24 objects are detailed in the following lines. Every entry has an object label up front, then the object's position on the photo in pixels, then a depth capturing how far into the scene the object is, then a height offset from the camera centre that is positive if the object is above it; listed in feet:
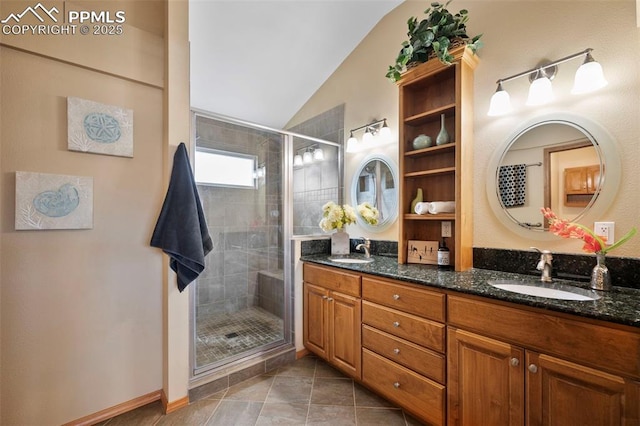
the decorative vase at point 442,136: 6.40 +1.90
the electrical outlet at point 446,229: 6.61 -0.40
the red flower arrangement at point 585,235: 4.21 -0.37
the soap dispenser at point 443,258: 6.26 -1.08
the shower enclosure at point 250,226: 7.73 -0.42
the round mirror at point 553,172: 4.66 +0.81
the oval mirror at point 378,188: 8.10 +0.85
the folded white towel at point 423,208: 6.58 +0.13
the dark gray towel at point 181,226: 5.63 -0.27
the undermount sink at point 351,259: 7.45 -1.37
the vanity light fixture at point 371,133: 8.06 +2.57
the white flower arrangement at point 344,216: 8.00 -0.08
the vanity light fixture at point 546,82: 4.50 +2.46
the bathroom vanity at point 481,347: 3.25 -2.17
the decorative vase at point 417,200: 6.98 +0.36
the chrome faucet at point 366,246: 7.98 -1.03
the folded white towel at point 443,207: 6.27 +0.15
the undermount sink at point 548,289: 4.21 -1.34
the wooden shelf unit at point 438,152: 5.89 +1.58
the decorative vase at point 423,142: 6.70 +1.86
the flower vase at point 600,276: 4.21 -1.04
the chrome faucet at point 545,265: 4.78 -0.97
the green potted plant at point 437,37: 5.75 +4.03
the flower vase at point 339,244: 8.36 -0.99
